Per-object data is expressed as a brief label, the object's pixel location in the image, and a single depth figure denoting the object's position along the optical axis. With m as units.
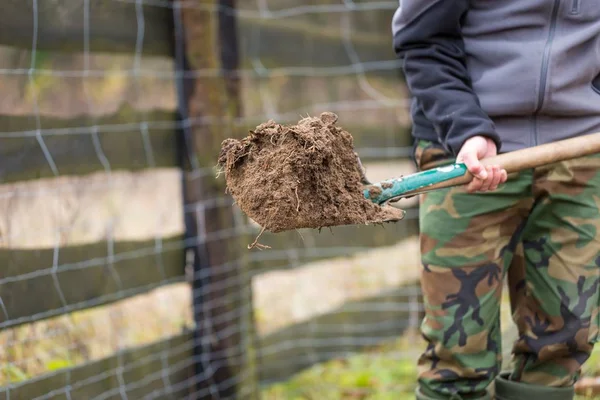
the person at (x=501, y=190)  4.41
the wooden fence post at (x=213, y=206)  6.31
